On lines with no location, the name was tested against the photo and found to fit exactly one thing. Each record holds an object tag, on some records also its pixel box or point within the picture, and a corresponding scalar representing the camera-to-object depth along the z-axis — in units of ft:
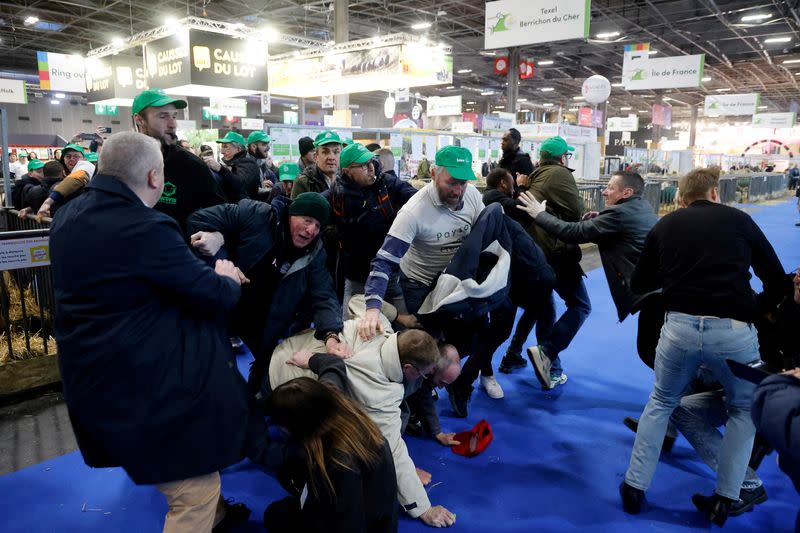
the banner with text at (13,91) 53.01
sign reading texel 29.50
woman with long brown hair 6.12
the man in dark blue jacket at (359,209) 11.19
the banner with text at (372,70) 39.42
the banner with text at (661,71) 48.70
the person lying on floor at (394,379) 8.17
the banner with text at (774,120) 95.35
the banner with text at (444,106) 77.15
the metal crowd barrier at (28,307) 13.53
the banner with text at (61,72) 47.14
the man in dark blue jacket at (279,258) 9.27
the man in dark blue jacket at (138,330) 5.26
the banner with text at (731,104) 77.61
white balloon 49.08
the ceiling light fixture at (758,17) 51.39
